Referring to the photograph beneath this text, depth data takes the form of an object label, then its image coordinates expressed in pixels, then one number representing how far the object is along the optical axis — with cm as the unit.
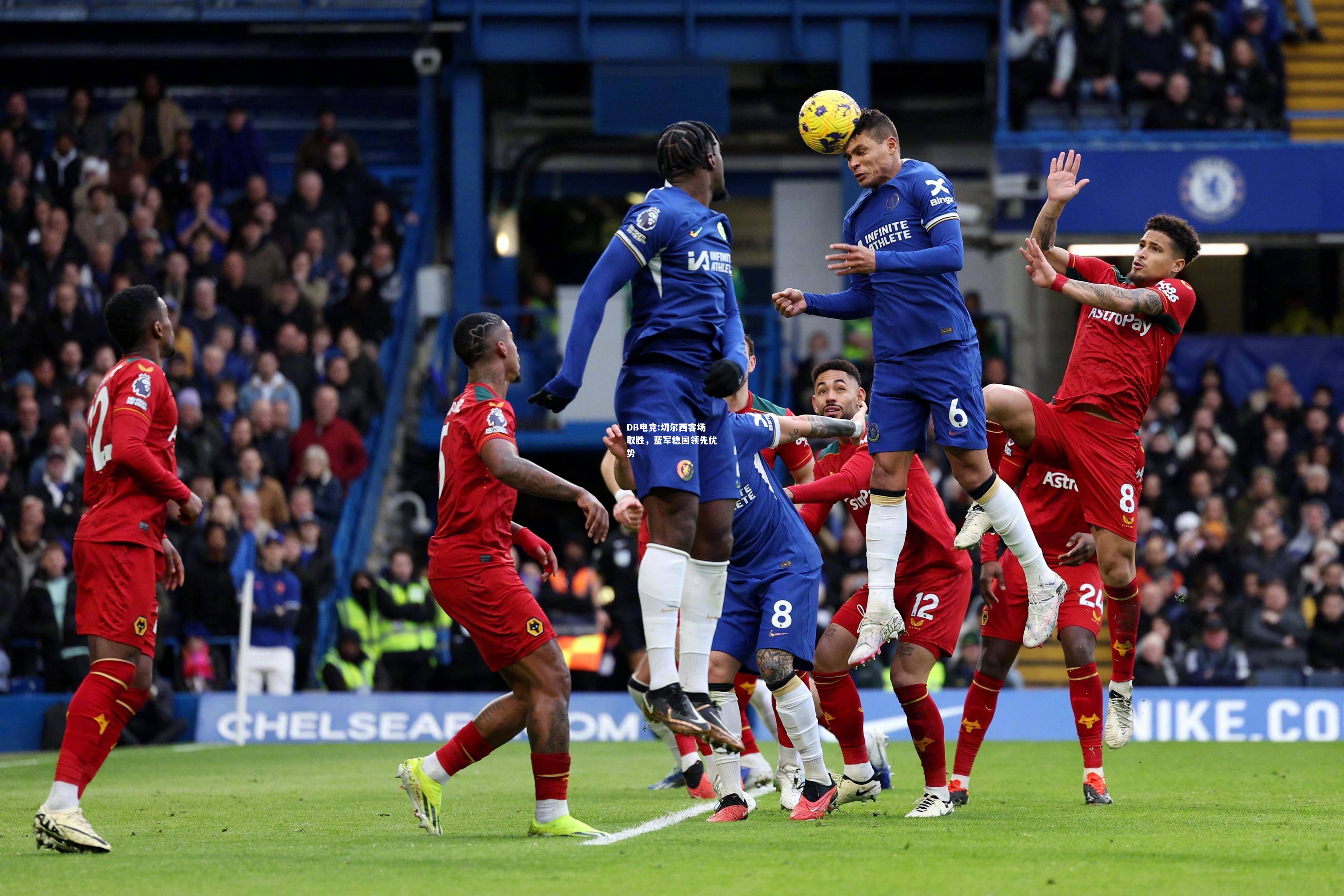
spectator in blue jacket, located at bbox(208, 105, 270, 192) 4712
